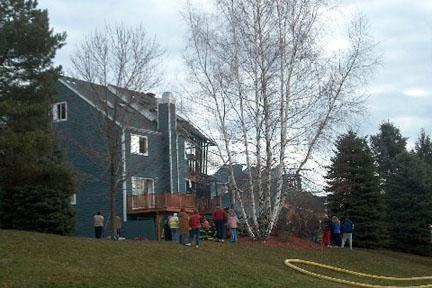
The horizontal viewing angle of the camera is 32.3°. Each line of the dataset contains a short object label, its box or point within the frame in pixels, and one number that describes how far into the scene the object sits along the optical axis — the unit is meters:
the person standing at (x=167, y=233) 34.68
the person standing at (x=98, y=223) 31.58
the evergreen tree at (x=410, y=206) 43.00
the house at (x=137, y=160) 42.62
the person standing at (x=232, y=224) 31.02
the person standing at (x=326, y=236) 35.47
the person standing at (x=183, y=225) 27.62
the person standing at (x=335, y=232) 34.84
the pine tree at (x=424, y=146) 60.56
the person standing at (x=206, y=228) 34.35
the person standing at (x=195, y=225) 27.25
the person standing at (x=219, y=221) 31.12
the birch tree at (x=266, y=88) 32.59
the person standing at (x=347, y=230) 35.09
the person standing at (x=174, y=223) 32.41
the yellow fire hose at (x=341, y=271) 25.02
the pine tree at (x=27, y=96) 23.98
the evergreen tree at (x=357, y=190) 40.94
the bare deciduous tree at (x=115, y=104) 34.81
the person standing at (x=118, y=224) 37.91
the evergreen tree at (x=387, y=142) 60.22
